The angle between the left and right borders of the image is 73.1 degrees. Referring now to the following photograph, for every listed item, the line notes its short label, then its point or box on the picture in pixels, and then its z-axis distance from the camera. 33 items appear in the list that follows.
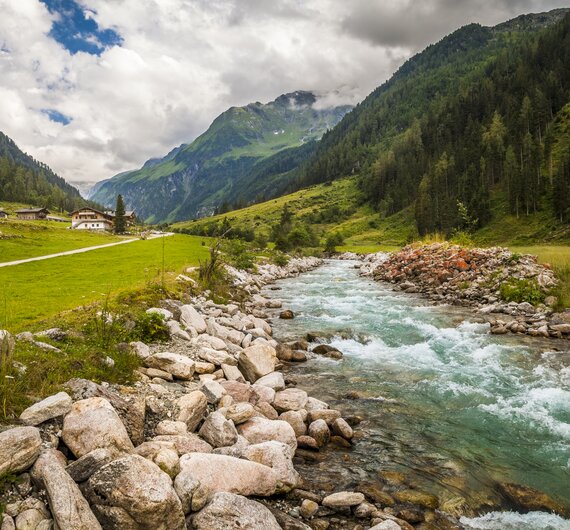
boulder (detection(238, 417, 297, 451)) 9.09
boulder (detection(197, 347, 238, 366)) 13.52
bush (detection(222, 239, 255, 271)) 45.34
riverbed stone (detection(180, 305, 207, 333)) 16.97
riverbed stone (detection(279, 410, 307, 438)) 10.25
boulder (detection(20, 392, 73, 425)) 6.64
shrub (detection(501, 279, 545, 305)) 24.41
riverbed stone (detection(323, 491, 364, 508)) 7.33
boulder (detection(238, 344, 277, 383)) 13.73
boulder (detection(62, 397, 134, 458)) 6.62
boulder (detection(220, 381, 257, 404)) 11.00
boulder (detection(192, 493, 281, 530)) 5.84
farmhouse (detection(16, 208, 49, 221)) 139.00
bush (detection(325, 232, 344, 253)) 100.90
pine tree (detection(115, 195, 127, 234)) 112.56
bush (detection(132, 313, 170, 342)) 13.82
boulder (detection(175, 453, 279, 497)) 6.81
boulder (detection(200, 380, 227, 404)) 10.10
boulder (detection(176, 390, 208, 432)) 8.84
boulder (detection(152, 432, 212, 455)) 7.65
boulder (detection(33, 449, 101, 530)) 5.04
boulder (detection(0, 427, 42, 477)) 5.47
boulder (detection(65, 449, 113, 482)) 5.89
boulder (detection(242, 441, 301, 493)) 7.61
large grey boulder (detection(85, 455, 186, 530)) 5.34
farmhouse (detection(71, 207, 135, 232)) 131.00
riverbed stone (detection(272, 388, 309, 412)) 11.11
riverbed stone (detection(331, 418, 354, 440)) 10.16
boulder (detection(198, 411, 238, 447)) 8.41
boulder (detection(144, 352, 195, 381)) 11.61
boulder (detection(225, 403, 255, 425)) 9.41
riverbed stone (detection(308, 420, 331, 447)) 9.93
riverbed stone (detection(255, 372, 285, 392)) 12.52
